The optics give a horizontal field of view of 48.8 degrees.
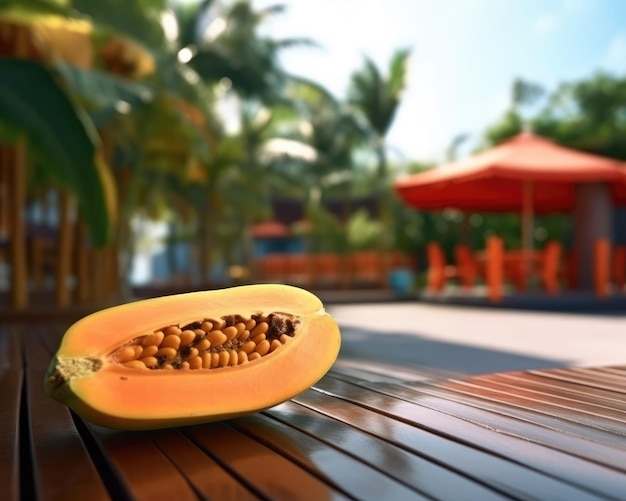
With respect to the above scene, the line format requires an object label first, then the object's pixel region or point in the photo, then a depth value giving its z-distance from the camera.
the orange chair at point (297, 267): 21.89
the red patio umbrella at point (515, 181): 10.30
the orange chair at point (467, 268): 11.95
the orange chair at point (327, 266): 21.00
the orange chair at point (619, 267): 12.21
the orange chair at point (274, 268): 22.52
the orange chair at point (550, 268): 10.66
